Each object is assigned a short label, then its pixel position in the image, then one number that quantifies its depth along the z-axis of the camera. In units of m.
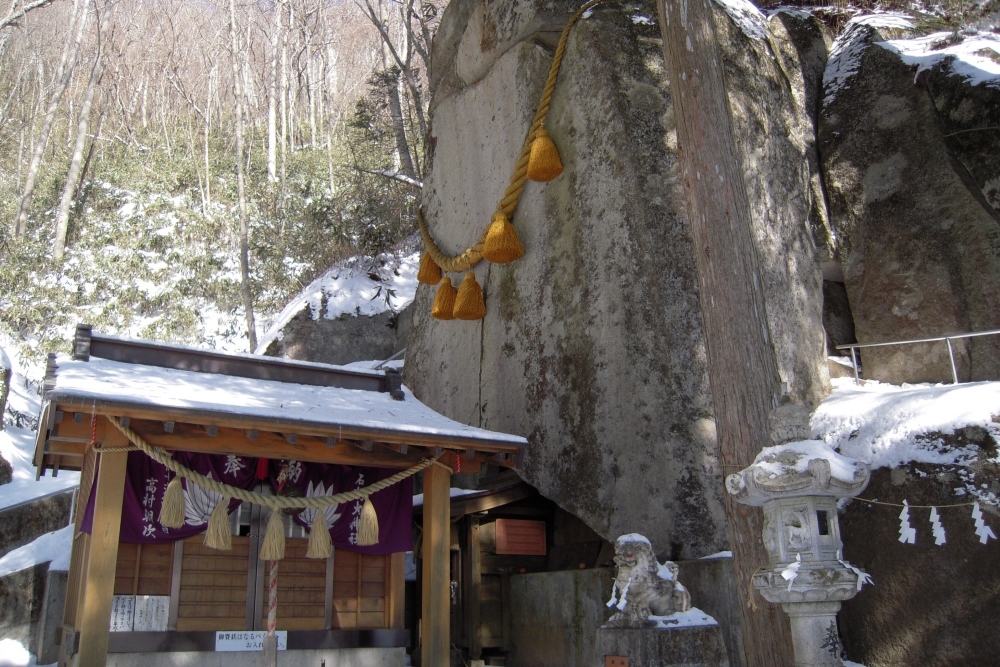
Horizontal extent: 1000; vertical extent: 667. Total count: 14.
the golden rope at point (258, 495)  7.09
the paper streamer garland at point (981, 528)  6.57
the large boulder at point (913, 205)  10.41
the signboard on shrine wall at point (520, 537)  10.38
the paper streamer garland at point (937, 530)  6.48
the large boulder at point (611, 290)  9.14
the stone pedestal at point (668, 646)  6.61
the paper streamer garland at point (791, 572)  5.04
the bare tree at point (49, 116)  23.20
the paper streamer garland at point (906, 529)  6.34
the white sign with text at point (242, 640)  7.71
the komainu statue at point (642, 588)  6.92
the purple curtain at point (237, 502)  7.67
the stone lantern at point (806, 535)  5.00
